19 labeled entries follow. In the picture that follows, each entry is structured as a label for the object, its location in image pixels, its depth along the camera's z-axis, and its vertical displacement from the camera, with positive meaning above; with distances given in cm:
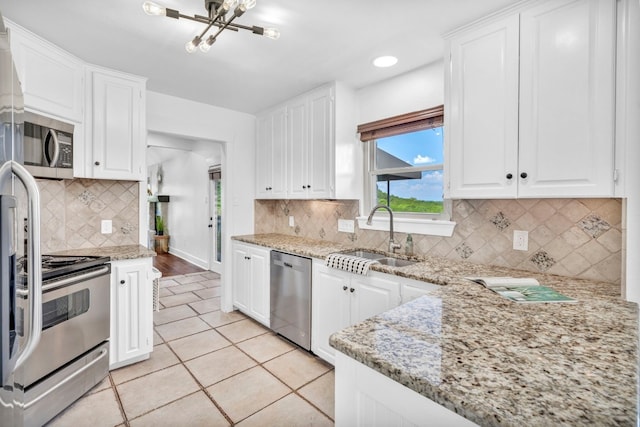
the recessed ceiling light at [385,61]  233 +116
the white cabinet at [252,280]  308 -75
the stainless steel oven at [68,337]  177 -83
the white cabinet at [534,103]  146 +59
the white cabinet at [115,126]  250 +71
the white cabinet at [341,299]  207 -64
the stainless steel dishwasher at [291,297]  262 -78
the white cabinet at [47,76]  198 +94
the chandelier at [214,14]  138 +95
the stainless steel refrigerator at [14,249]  74 -11
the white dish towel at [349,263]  214 -38
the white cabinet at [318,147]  283 +63
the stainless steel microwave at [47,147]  201 +43
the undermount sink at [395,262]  241 -40
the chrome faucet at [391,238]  251 -23
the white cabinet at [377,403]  73 -51
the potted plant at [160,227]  775 -43
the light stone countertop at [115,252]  236 -35
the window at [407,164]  249 +42
